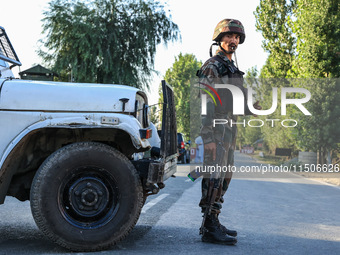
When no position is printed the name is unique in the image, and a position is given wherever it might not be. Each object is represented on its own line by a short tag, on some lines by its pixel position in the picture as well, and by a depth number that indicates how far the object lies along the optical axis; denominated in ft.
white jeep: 13.38
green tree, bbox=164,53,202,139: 215.10
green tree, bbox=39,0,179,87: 74.02
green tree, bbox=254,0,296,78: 105.91
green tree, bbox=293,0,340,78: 78.64
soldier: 15.51
